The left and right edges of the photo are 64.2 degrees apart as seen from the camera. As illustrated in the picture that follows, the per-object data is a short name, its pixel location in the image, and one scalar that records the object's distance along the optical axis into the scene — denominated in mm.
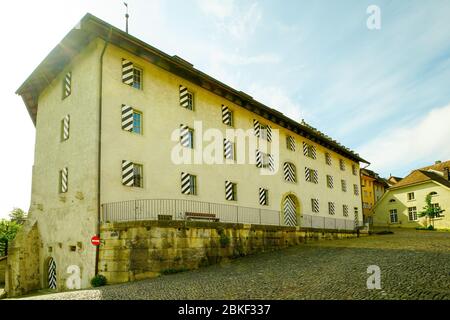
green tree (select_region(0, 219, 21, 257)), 53328
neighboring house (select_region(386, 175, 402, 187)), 64750
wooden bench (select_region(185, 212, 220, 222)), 16338
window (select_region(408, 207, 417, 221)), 43562
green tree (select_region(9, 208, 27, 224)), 77688
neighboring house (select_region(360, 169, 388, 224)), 52562
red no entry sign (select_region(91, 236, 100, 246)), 12810
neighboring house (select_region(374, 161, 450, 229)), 40500
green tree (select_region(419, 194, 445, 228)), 39844
